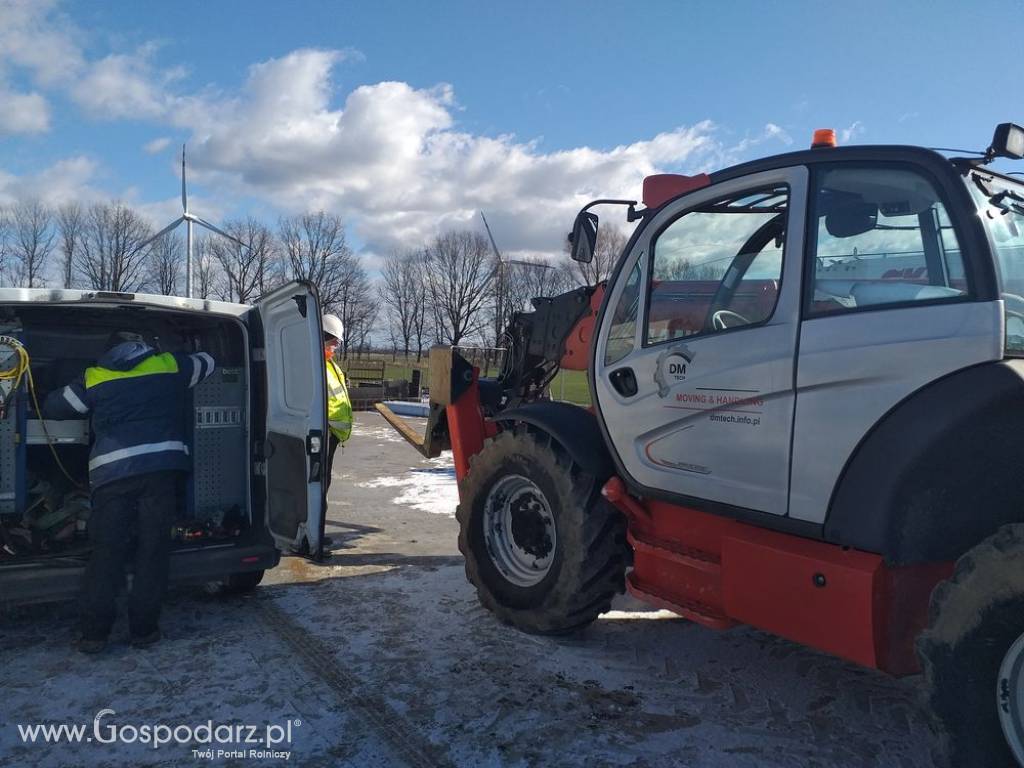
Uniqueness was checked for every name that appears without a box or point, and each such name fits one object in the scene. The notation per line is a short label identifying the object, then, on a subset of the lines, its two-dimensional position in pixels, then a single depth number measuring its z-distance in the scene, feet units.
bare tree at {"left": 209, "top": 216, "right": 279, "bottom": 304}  193.47
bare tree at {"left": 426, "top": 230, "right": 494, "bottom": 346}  206.80
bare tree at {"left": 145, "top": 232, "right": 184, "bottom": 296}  192.13
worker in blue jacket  13.33
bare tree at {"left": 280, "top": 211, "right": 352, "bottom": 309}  197.26
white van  14.47
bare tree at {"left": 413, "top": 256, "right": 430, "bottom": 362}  217.56
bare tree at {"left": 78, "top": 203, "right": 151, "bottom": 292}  188.14
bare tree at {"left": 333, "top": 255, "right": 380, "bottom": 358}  198.90
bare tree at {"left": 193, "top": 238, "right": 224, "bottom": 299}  188.03
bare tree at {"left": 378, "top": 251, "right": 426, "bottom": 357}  218.59
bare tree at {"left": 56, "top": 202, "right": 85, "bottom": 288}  193.47
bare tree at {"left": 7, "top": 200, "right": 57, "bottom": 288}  194.29
